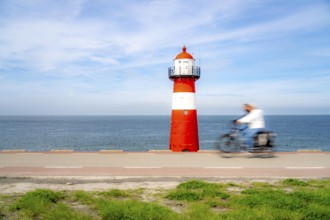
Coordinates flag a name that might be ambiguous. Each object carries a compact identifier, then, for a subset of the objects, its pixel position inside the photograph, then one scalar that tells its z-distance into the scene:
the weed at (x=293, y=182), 7.97
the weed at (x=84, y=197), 6.50
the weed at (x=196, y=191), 6.77
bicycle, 12.41
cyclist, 12.43
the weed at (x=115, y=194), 6.95
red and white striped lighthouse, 21.84
